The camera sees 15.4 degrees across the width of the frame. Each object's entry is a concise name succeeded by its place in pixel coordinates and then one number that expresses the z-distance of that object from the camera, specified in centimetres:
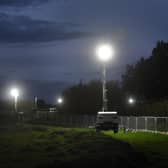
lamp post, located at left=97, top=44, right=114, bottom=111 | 6325
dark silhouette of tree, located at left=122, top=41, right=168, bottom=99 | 11588
